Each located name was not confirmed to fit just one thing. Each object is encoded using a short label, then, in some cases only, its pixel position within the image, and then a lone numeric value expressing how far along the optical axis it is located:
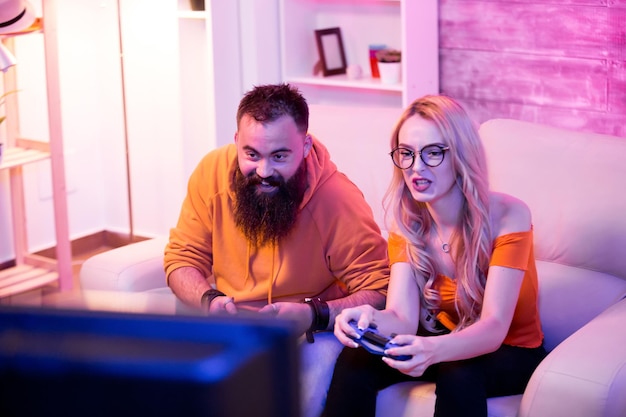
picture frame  3.97
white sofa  2.12
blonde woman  2.04
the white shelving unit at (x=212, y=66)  3.88
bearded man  2.37
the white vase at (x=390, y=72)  3.68
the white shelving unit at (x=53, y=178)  3.67
